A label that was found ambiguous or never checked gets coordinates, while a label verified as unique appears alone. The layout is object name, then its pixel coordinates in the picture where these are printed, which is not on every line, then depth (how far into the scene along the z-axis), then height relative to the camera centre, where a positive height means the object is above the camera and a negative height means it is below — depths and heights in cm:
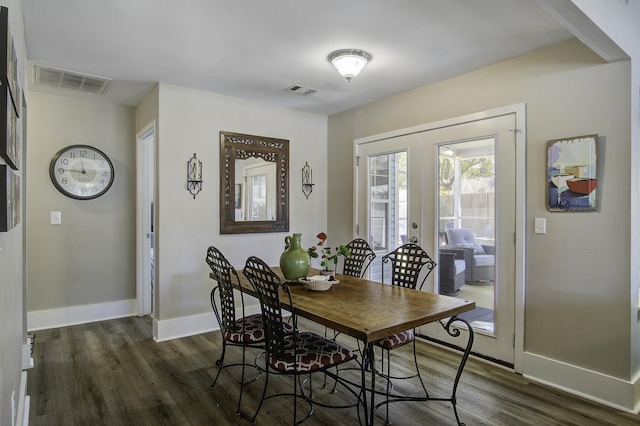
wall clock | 404 +40
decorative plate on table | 247 -49
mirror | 405 +27
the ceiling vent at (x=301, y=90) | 377 +120
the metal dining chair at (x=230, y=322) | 247 -80
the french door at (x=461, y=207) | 305 +1
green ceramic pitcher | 266 -37
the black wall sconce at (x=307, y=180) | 466 +35
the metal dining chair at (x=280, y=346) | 200 -79
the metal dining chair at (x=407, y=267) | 281 -45
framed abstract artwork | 255 +24
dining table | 178 -54
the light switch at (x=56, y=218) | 402 -11
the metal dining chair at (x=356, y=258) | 334 -44
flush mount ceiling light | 289 +114
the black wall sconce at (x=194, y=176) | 381 +33
